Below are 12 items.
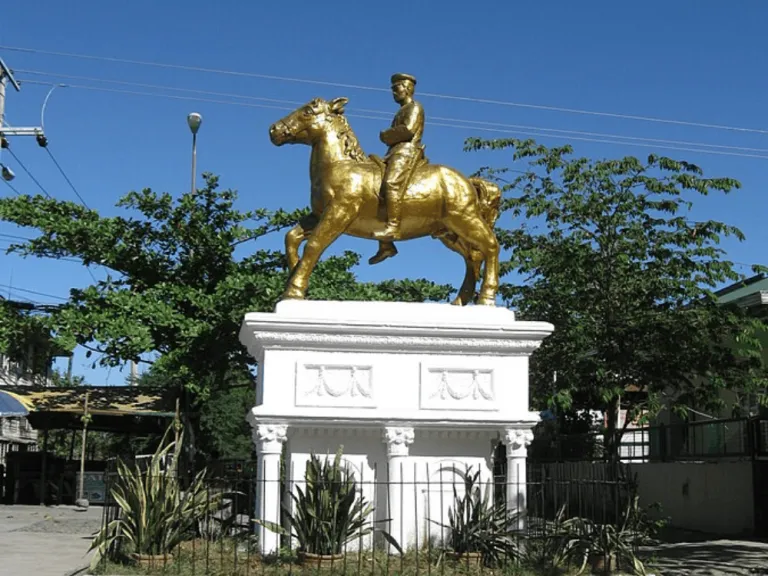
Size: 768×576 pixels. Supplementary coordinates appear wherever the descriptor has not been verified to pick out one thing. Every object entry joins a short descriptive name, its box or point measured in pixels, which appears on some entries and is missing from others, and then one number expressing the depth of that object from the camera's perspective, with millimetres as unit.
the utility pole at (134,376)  44781
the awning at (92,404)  24188
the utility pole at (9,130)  21344
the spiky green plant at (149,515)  9555
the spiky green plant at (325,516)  9375
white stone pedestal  10281
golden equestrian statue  10820
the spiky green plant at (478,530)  9695
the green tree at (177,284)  20641
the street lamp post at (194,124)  24297
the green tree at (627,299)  16156
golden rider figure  10812
